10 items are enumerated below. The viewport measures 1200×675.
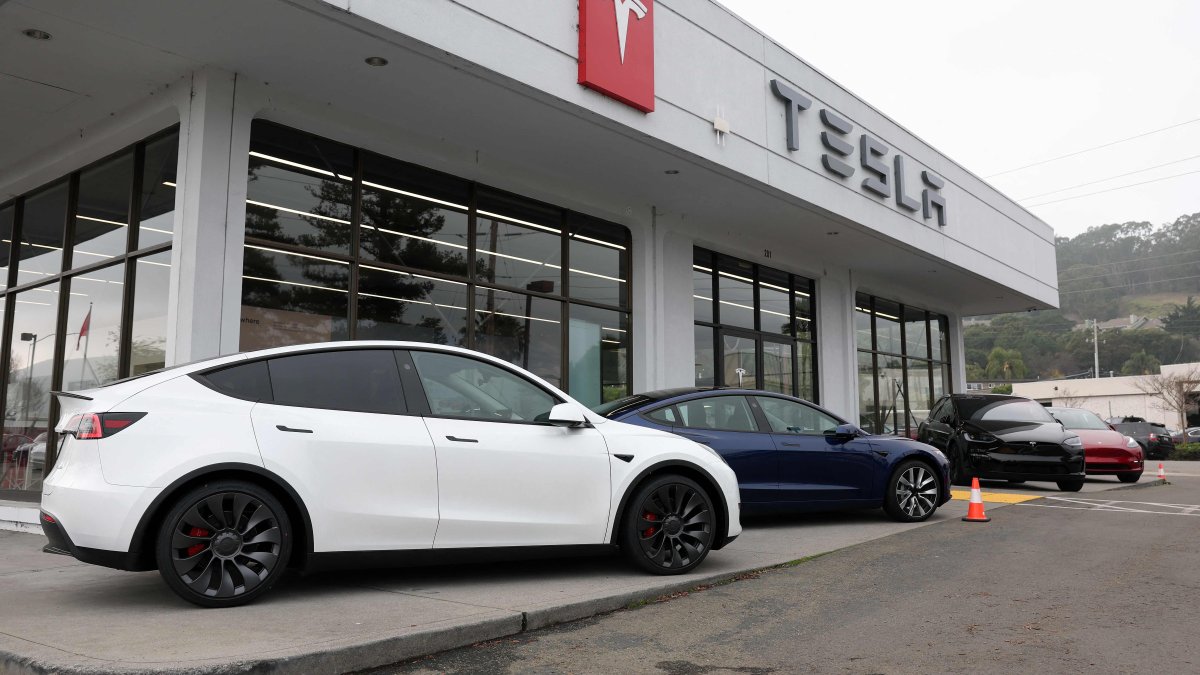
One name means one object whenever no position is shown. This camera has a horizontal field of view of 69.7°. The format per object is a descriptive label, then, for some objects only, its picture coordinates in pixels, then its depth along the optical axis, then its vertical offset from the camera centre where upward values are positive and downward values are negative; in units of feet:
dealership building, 27.14 +11.24
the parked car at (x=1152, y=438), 104.83 +0.37
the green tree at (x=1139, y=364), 319.88 +28.91
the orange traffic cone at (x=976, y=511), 30.30 -2.47
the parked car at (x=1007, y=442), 42.24 -0.07
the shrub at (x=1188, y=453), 105.60 -1.45
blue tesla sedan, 26.81 -0.40
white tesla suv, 15.02 -0.64
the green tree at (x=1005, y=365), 337.11 +29.73
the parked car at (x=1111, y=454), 49.52 -0.75
